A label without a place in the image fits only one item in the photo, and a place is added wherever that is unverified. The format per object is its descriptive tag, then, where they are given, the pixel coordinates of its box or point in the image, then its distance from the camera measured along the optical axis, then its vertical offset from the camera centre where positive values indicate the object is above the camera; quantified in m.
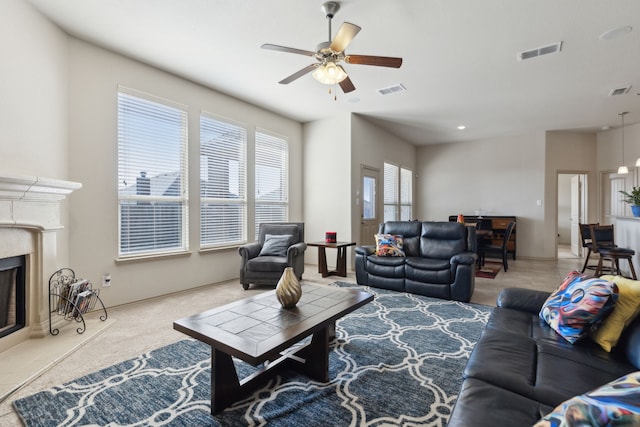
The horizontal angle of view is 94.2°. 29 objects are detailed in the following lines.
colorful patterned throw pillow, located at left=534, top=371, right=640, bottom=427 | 0.61 -0.43
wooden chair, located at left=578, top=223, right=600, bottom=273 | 5.09 -0.47
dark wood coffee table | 1.58 -0.69
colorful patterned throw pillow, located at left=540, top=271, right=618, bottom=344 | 1.54 -0.53
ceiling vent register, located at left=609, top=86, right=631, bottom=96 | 4.39 +1.81
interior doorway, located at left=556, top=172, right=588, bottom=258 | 7.21 -0.01
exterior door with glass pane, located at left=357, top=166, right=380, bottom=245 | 6.03 +0.13
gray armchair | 4.19 -0.63
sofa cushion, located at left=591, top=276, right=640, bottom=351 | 1.51 -0.54
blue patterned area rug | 1.64 -1.14
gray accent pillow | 4.50 -0.51
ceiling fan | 2.49 +1.34
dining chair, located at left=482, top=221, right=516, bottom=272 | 5.53 -0.72
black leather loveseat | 3.69 -0.69
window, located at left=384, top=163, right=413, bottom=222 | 7.23 +0.47
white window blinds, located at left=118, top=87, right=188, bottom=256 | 3.61 +0.49
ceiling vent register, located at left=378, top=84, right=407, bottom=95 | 4.44 +1.87
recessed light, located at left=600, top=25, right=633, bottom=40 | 2.92 +1.79
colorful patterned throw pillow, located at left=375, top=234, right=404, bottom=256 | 4.32 -0.50
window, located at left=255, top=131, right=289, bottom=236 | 5.38 +0.63
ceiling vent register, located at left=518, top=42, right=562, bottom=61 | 3.28 +1.82
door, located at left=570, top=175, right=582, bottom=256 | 7.42 -0.04
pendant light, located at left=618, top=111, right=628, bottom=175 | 5.51 +0.78
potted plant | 4.57 +0.13
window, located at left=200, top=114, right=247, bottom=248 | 4.49 +0.48
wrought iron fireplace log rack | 2.76 -0.80
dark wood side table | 5.05 -0.83
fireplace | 2.34 -0.32
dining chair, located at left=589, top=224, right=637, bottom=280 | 4.50 -0.61
